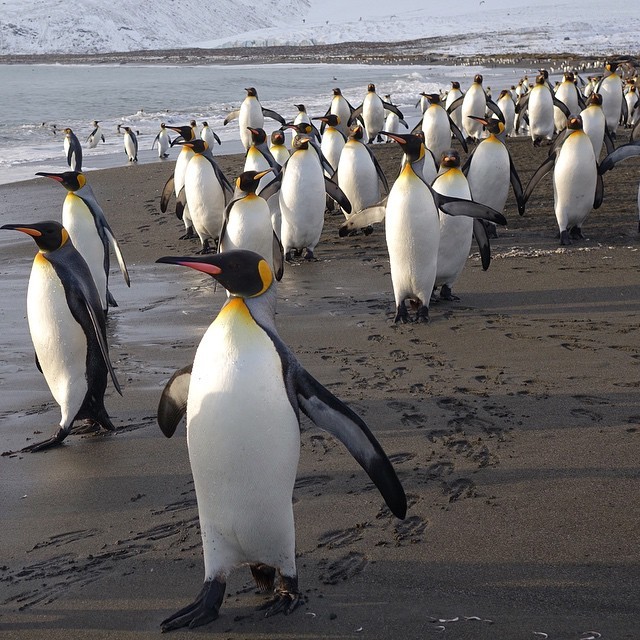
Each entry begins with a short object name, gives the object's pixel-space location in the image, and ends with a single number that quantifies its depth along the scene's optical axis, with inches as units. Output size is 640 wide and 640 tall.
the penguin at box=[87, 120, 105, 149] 767.7
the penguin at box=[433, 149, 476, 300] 250.7
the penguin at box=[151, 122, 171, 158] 684.1
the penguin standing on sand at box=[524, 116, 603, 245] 314.8
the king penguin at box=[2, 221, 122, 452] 167.3
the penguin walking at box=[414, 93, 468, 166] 529.0
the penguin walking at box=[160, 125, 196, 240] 357.4
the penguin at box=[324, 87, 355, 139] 670.0
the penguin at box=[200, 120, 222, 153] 658.8
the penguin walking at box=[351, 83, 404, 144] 671.1
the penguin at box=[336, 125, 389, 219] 360.2
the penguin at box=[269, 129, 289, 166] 396.5
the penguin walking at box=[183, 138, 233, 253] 334.6
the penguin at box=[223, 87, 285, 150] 666.2
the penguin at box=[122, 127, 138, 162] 645.9
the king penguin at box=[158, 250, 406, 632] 108.3
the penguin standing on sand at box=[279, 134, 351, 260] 315.6
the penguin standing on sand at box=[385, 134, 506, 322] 231.9
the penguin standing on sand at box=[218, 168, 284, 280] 260.7
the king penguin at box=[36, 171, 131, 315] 245.0
